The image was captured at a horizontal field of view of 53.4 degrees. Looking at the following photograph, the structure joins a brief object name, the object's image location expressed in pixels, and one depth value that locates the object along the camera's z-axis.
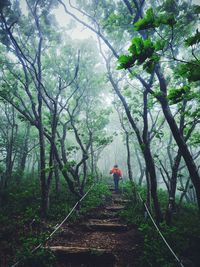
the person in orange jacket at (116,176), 15.19
